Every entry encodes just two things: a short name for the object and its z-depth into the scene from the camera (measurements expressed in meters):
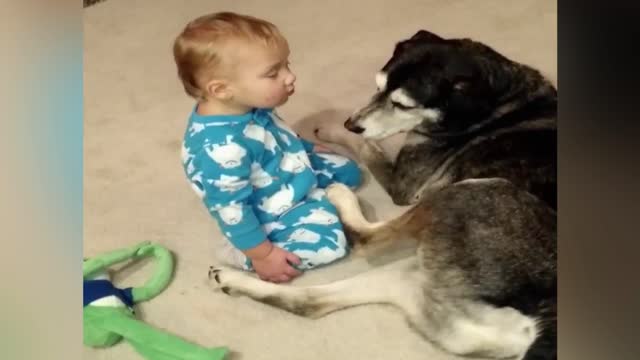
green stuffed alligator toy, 1.06
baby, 1.07
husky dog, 1.00
